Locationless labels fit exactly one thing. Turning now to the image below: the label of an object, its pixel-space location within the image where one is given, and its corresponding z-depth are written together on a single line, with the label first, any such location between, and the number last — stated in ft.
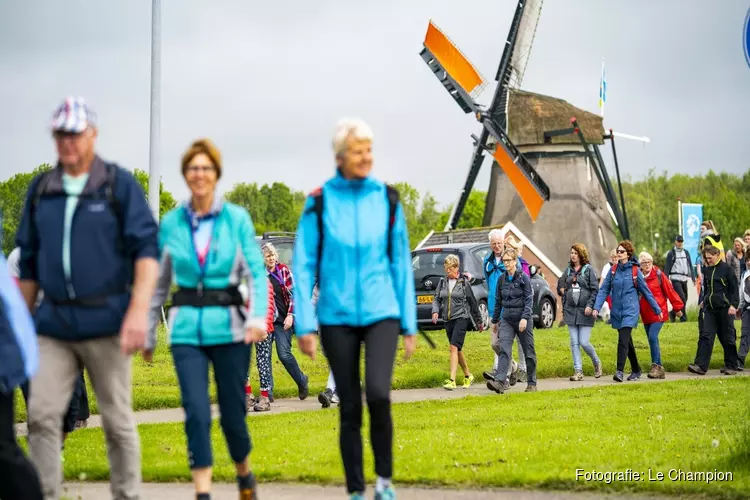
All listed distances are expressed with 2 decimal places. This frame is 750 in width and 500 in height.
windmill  148.46
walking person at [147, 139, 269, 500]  21.13
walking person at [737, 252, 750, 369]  63.16
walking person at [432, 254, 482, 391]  54.08
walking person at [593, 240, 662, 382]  57.62
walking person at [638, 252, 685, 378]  59.36
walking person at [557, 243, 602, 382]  58.90
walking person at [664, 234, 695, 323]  92.07
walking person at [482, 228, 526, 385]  53.36
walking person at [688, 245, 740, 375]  60.18
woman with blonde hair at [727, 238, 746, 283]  69.72
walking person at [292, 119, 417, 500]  22.26
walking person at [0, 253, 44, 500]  17.12
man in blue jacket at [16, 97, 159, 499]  19.47
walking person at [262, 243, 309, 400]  48.19
